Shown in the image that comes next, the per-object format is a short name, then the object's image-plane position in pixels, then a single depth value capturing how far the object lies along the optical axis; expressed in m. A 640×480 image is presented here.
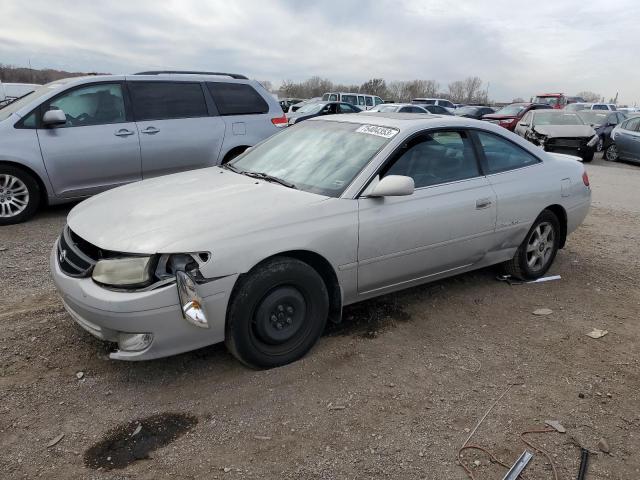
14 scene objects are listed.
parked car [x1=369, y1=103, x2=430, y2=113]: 17.02
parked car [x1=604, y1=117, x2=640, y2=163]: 14.31
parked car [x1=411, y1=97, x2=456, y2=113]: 30.71
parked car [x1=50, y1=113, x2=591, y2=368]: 2.78
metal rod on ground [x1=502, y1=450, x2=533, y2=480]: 2.39
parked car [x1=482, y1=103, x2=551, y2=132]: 18.24
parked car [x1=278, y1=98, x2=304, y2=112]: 29.29
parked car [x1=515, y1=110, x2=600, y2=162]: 14.00
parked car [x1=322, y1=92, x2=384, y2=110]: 28.11
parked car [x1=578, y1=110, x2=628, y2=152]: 16.36
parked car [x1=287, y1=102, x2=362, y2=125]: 17.65
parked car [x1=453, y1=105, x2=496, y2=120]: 25.71
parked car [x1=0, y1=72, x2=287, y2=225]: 5.95
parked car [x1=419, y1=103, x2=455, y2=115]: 22.25
